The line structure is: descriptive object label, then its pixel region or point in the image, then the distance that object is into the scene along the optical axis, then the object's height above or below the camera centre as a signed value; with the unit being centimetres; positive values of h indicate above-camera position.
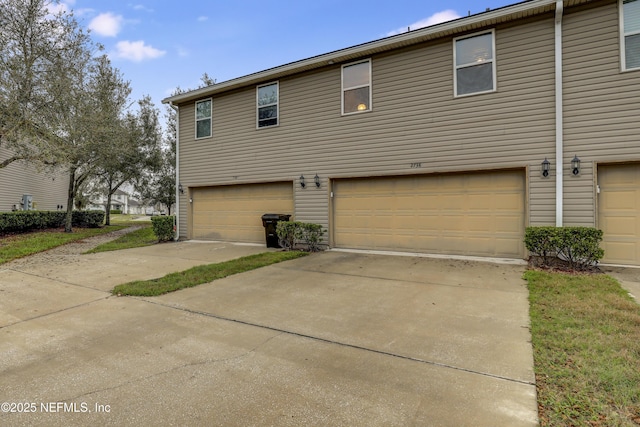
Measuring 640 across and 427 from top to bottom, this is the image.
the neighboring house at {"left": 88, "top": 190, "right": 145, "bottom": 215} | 6176 +106
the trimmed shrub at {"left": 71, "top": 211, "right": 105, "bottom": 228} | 1695 -46
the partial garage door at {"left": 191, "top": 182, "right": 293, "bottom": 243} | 1016 +3
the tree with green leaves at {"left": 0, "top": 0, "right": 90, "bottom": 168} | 969 +421
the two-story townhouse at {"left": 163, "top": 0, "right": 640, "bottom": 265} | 640 +176
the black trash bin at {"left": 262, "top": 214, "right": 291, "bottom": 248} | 950 -49
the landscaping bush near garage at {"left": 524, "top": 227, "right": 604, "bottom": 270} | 589 -70
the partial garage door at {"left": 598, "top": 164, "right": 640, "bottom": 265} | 629 -8
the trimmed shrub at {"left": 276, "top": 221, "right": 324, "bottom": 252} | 891 -65
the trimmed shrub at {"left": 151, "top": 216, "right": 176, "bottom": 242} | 1133 -63
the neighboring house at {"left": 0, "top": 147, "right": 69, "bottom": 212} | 1611 +120
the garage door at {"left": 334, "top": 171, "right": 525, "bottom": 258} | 727 -12
